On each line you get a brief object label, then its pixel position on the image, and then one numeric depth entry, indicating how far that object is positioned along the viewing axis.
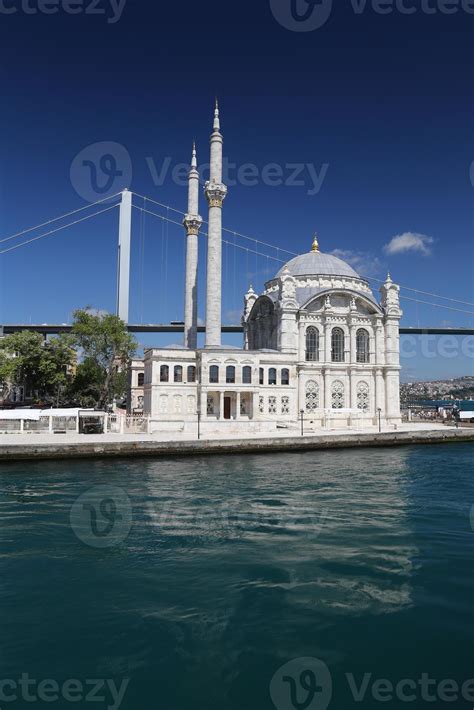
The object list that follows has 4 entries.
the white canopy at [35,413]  31.67
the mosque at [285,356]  37.34
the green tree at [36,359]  44.65
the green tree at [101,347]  46.94
